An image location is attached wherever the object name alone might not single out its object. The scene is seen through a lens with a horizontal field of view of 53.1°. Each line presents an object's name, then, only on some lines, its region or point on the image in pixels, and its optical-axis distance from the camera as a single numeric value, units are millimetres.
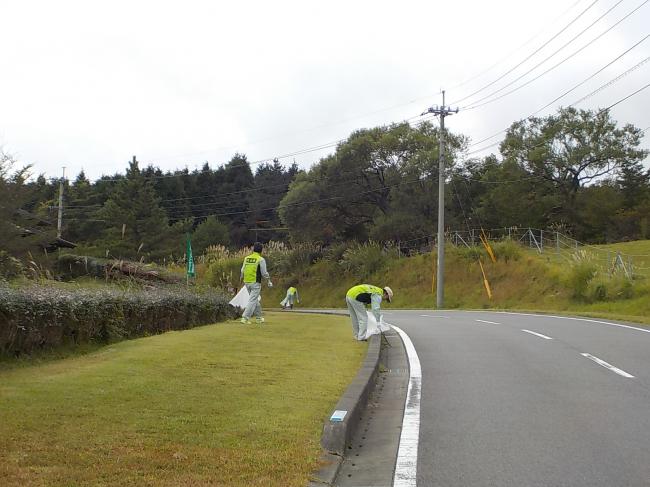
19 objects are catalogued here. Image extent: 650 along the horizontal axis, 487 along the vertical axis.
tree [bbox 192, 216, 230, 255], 73875
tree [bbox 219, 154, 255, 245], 88500
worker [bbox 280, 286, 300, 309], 35294
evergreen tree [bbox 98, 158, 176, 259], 51844
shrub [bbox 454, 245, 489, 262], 42803
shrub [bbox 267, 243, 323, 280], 54938
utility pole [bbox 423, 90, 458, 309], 37219
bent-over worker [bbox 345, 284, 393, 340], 12320
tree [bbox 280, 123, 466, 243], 49125
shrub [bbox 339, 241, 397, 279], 49000
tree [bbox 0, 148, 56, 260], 21328
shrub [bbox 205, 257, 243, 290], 44881
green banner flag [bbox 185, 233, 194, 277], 21523
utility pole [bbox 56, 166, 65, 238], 42781
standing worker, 14383
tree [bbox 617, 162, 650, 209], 53656
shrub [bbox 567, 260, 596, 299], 30703
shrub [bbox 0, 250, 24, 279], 14206
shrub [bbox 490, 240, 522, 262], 40688
